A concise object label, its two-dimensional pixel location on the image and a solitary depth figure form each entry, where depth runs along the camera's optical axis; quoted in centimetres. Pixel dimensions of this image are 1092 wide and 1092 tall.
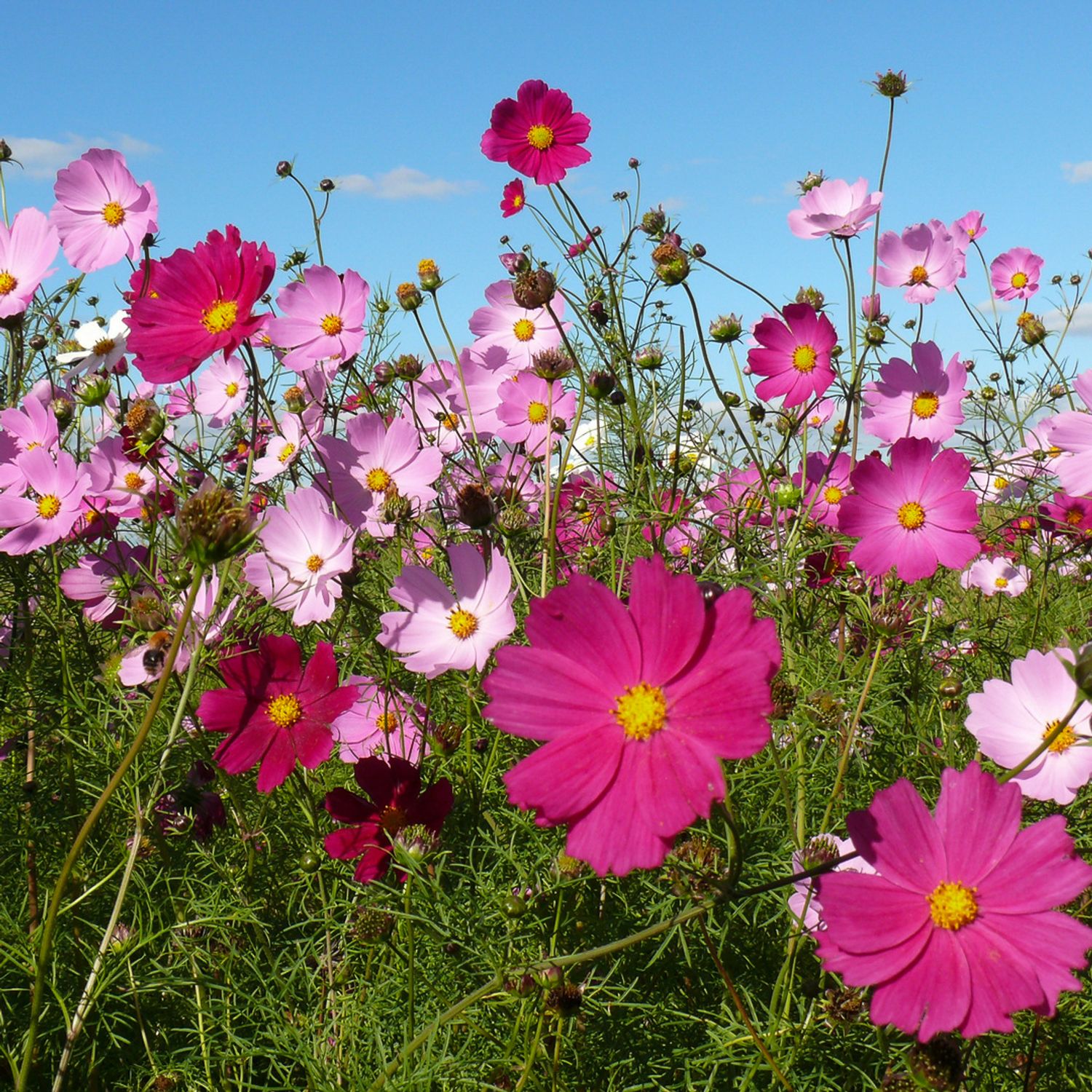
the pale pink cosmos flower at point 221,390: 166
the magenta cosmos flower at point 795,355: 127
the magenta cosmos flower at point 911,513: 102
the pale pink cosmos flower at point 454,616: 98
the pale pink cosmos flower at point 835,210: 140
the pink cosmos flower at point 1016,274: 260
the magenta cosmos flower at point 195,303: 93
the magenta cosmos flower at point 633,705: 52
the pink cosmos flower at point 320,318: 120
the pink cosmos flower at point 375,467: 122
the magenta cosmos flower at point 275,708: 94
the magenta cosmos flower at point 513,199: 178
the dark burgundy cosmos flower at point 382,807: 91
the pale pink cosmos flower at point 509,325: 156
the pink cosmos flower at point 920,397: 124
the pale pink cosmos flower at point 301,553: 104
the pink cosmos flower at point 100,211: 129
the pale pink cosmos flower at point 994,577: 213
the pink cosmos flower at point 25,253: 132
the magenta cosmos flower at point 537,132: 144
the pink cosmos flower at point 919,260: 151
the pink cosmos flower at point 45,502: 126
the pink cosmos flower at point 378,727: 111
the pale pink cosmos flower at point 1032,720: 89
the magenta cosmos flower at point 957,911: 52
